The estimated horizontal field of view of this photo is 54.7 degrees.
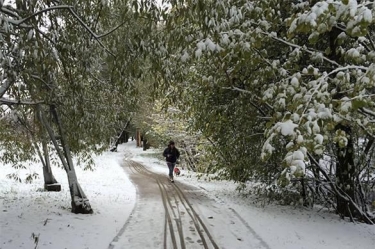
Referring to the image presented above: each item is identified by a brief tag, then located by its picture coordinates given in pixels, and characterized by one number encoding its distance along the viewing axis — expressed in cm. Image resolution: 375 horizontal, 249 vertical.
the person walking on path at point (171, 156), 1847
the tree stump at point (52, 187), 1503
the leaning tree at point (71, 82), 574
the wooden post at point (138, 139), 6131
